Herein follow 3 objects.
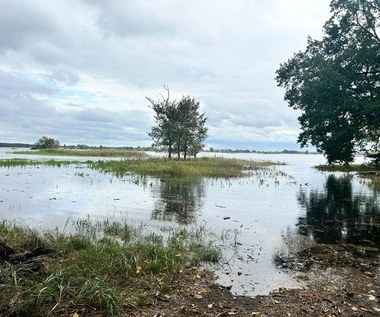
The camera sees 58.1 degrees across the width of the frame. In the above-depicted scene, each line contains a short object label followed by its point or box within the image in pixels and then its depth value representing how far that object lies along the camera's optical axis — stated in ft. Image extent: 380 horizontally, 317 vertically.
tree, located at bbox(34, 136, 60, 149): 374.43
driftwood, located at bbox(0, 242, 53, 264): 23.20
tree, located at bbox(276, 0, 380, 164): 60.08
